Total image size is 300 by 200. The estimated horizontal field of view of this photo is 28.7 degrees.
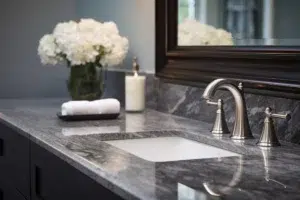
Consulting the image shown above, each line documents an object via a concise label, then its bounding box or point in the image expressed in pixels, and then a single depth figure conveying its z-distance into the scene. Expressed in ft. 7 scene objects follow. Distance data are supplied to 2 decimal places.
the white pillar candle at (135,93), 7.72
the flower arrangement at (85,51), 7.83
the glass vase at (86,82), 8.13
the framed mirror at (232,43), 5.17
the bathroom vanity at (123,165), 3.62
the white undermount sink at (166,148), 5.60
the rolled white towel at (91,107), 6.88
